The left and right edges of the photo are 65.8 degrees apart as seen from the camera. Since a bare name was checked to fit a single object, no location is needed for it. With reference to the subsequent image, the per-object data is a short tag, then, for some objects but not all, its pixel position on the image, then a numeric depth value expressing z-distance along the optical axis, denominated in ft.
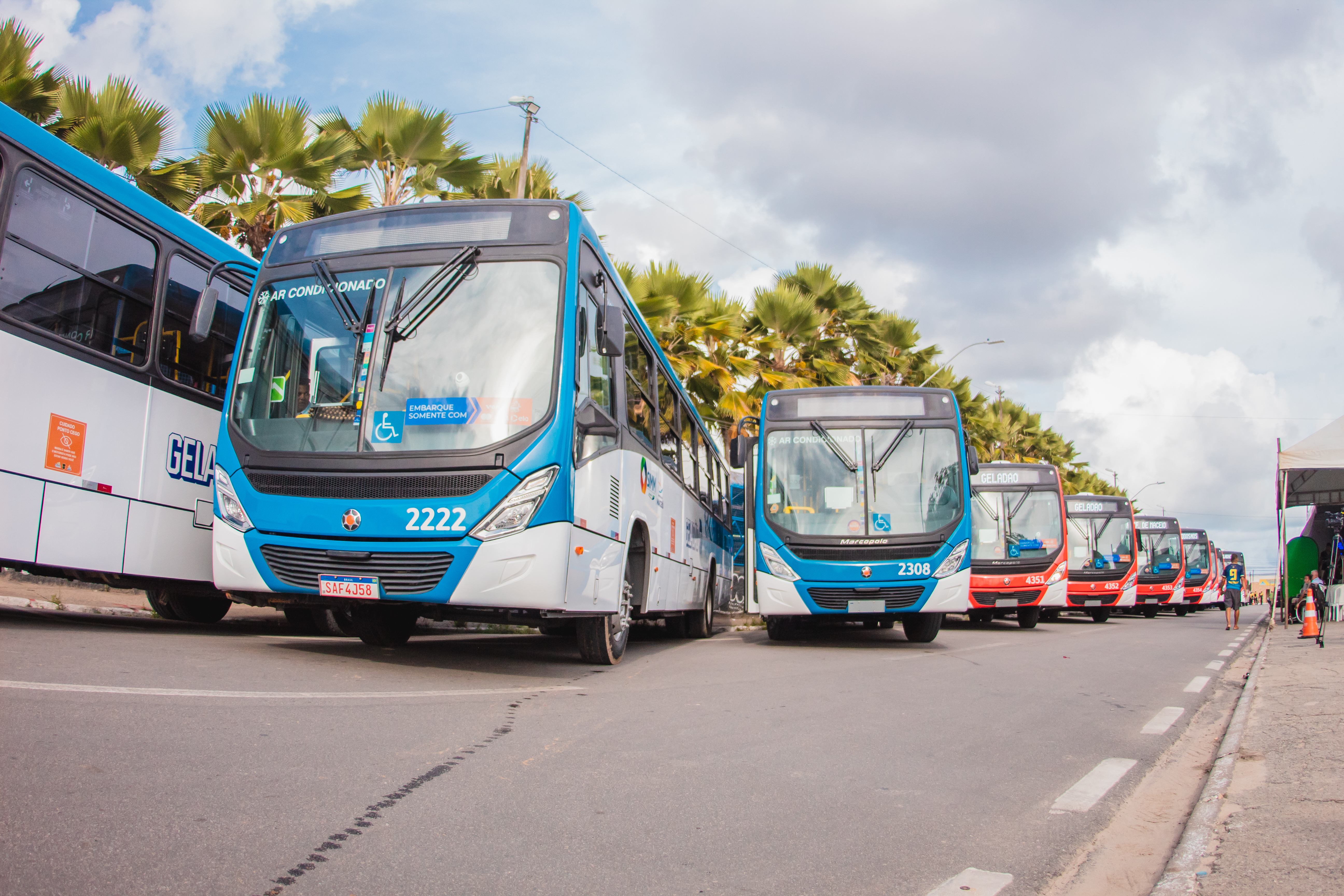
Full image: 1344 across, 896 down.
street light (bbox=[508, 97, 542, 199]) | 59.16
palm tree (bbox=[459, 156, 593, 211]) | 61.11
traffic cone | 50.16
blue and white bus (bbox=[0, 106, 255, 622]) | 23.94
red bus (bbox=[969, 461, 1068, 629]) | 61.72
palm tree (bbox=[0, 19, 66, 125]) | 46.44
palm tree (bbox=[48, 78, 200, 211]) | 48.08
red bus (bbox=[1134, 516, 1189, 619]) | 101.76
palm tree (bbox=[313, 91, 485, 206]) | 55.52
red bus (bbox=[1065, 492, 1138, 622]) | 78.28
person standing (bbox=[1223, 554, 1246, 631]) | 73.51
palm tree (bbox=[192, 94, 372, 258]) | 51.06
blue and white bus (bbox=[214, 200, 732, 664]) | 22.53
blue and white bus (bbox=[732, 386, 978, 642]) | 39.83
